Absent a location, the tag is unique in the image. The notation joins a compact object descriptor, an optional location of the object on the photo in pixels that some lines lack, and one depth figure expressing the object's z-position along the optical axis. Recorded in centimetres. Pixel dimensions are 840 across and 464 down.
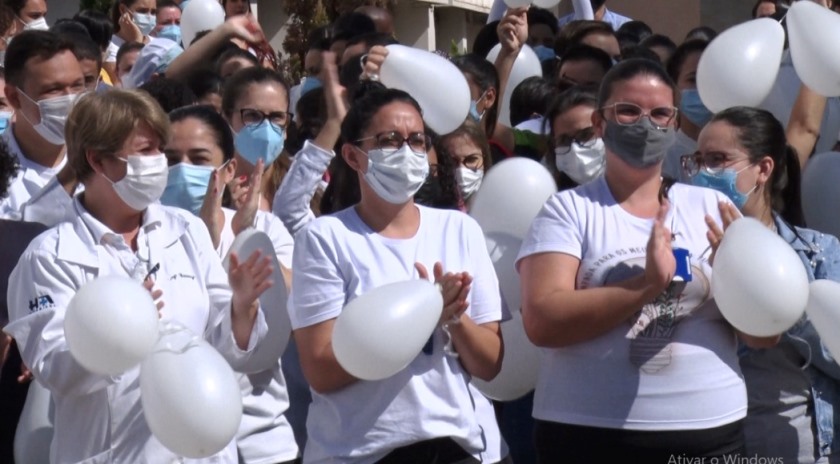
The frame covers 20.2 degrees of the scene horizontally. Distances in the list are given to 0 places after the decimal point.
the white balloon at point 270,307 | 745
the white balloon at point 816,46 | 935
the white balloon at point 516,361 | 816
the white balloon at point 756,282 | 686
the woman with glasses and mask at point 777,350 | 813
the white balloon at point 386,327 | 649
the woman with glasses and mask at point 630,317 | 694
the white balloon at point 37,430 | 755
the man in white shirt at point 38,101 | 909
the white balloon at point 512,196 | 859
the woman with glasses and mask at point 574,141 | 912
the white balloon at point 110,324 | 613
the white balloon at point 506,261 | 832
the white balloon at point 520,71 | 1240
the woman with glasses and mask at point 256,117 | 961
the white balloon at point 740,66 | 934
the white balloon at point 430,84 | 920
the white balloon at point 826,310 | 735
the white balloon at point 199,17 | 1410
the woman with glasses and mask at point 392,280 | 680
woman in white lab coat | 645
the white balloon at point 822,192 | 951
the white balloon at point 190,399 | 622
